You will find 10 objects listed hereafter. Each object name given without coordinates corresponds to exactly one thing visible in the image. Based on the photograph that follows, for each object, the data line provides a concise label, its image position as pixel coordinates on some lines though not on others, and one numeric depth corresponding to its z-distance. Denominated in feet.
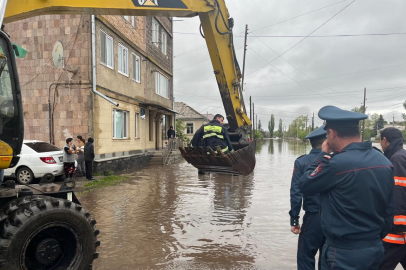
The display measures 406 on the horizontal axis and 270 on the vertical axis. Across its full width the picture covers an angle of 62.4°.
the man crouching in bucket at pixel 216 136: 25.45
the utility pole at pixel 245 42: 97.11
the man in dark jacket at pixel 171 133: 75.90
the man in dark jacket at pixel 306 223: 11.89
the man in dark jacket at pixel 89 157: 40.16
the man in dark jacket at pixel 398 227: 10.96
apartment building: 44.11
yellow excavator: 11.21
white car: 36.83
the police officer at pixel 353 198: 8.14
